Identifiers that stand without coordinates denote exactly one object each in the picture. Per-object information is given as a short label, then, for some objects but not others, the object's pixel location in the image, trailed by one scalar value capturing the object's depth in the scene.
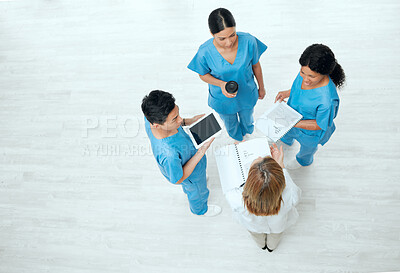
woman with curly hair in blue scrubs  1.51
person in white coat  1.26
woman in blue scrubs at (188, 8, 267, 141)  1.61
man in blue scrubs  1.43
